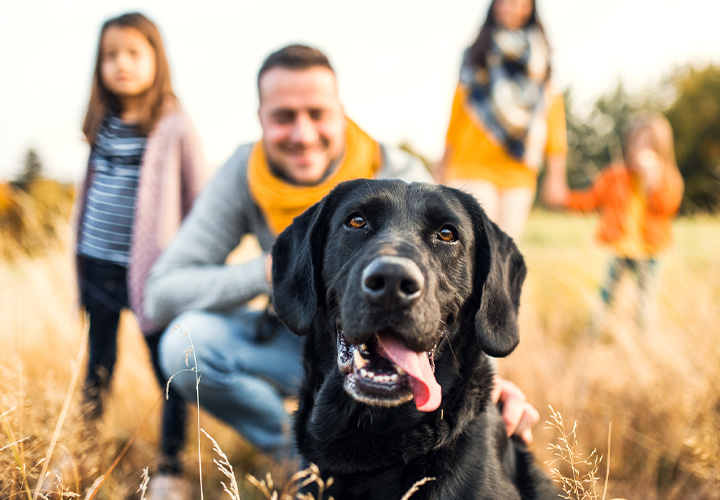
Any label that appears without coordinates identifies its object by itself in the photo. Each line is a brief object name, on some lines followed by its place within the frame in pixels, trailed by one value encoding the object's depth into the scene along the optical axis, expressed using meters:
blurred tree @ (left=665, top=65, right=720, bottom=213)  26.53
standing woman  3.81
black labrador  1.45
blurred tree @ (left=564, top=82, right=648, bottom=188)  30.10
